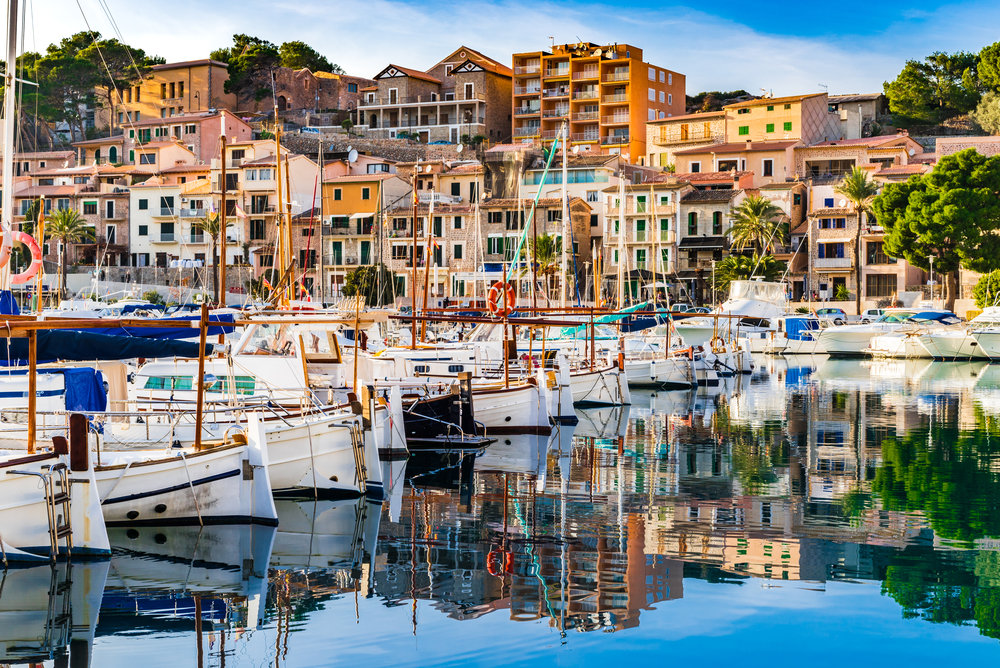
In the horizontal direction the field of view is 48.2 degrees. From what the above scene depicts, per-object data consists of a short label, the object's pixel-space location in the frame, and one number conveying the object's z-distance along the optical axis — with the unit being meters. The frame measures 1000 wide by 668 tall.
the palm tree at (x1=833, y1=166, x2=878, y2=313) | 74.06
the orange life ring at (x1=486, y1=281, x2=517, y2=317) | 27.72
